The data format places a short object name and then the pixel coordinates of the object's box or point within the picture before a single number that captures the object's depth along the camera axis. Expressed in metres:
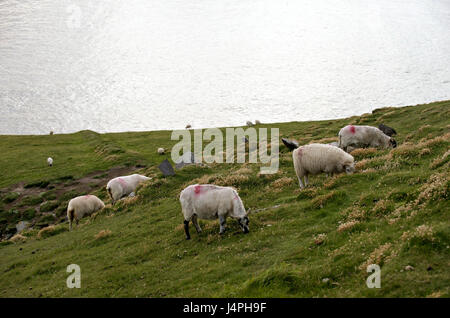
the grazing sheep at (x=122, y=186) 29.95
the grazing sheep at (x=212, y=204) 15.93
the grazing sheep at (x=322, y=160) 19.27
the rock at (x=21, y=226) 32.01
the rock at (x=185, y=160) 33.20
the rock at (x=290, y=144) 31.48
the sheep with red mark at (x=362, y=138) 25.50
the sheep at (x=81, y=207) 27.07
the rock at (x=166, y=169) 29.88
